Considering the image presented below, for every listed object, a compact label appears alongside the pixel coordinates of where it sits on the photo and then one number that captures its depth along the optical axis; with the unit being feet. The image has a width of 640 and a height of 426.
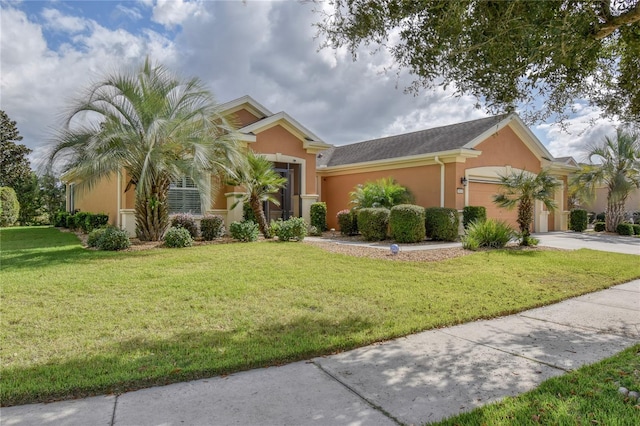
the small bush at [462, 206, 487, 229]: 50.19
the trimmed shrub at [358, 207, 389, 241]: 46.06
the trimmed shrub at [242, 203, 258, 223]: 47.03
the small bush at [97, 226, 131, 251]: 33.17
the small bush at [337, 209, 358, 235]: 52.85
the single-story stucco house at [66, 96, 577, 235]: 48.88
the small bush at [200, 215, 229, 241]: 41.39
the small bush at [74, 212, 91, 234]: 51.45
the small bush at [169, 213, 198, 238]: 40.96
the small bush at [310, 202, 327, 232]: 55.01
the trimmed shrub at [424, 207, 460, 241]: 45.75
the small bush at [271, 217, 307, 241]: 41.50
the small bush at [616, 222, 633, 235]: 61.41
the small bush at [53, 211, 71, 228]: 73.55
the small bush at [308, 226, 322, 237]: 53.26
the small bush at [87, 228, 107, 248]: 34.35
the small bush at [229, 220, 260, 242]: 40.24
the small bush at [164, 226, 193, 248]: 35.16
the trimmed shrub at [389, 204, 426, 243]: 43.21
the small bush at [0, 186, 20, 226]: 76.43
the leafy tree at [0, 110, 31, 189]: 95.86
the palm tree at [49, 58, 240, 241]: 33.40
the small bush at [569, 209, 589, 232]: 66.69
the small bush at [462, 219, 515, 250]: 39.27
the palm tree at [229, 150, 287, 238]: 41.32
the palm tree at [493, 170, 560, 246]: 40.63
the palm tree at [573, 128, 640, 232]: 62.08
